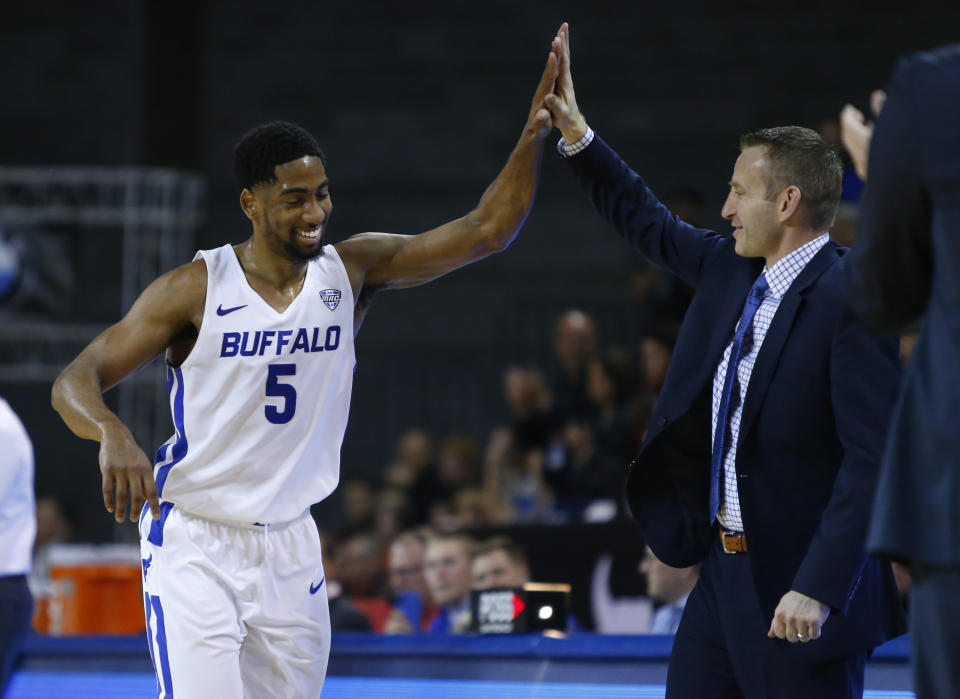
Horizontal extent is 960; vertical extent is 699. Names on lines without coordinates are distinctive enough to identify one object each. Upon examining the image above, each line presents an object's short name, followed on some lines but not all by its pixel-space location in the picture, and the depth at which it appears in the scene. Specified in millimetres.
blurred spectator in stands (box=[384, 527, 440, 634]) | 14039
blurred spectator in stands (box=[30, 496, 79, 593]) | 16953
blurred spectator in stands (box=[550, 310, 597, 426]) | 17531
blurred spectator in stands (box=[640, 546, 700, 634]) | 10344
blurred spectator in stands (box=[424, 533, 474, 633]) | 12812
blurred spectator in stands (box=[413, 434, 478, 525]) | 18578
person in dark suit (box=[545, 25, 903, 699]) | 5754
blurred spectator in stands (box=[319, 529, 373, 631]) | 11922
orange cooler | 15180
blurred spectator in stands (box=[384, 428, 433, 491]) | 18937
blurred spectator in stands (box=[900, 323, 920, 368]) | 11758
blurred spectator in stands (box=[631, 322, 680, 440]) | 15328
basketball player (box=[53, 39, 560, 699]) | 6918
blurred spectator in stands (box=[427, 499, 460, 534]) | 16187
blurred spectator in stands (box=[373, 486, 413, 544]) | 17405
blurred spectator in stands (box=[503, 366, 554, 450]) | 17969
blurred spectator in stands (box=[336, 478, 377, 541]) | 18766
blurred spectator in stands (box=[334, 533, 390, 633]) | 15352
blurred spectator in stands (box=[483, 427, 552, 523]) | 17062
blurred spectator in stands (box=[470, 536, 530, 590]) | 11922
